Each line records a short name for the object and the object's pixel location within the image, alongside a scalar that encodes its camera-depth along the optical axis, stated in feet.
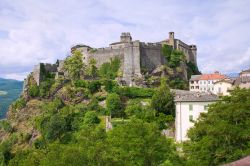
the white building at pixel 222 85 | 277.52
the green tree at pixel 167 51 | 303.68
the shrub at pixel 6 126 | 288.92
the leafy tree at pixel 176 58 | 299.17
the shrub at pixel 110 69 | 293.02
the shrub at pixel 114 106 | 241.55
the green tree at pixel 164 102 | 223.51
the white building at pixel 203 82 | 301.16
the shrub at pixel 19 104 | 300.40
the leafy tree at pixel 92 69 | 294.87
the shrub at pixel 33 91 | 298.54
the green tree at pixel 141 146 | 96.73
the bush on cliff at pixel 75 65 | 293.02
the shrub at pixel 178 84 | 283.36
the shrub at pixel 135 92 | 260.62
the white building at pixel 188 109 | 182.19
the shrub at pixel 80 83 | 282.07
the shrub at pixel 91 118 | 230.68
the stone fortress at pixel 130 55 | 288.30
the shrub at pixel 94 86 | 275.80
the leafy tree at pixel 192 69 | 315.72
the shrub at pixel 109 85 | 268.00
